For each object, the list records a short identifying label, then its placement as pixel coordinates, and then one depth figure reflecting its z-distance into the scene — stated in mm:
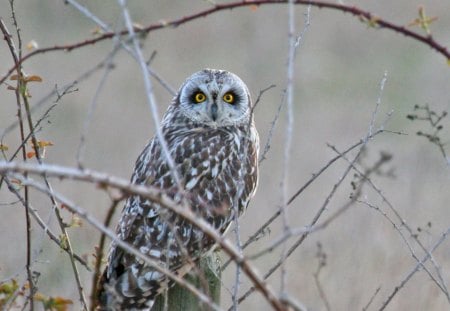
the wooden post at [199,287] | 8937
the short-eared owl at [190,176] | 10156
